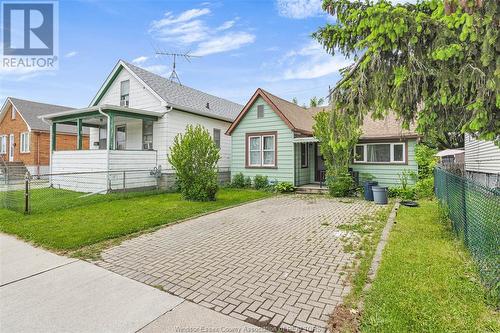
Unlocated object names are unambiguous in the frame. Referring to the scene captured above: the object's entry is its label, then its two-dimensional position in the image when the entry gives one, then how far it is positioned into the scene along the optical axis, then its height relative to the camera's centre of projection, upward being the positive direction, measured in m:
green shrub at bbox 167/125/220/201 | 10.61 +0.07
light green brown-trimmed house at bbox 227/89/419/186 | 12.41 +0.98
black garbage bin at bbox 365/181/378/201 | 11.10 -1.03
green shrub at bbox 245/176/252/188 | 15.18 -0.91
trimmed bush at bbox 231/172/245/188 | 15.31 -0.86
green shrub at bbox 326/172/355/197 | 12.08 -0.83
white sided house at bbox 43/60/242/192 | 12.59 +2.36
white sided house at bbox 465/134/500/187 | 9.32 +0.21
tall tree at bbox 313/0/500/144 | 3.04 +1.35
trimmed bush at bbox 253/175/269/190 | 14.56 -0.87
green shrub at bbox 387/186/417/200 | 11.34 -1.11
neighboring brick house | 22.08 +2.52
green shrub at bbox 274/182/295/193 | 13.69 -1.09
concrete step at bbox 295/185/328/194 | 13.19 -1.16
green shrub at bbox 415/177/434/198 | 11.31 -0.90
